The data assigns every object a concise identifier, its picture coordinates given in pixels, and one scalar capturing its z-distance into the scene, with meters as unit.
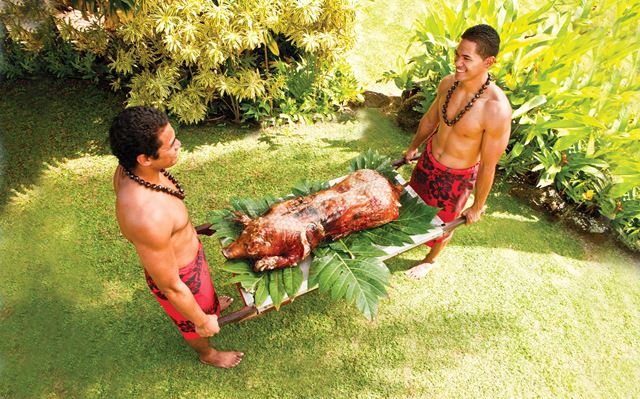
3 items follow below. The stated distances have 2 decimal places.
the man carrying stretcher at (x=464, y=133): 2.37
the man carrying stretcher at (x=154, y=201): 1.64
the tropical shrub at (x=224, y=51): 3.53
